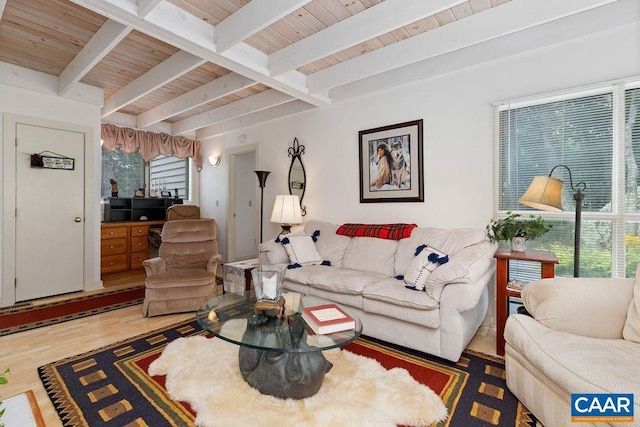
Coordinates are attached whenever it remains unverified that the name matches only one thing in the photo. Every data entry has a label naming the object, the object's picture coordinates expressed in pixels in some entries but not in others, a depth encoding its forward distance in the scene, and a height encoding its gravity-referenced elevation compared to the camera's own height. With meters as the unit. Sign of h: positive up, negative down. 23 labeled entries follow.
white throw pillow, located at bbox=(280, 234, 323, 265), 3.33 -0.42
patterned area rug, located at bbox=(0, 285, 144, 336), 2.97 -1.07
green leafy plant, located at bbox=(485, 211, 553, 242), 2.35 -0.13
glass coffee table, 1.65 -0.80
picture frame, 3.25 +0.52
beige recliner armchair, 3.10 -0.65
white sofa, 2.19 -0.60
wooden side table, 2.27 -0.54
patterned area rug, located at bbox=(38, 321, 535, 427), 1.63 -1.07
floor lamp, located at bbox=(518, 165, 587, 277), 2.18 +0.10
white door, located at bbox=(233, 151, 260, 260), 5.57 +0.06
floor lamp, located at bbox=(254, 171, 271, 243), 4.56 +0.49
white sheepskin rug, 1.57 -1.04
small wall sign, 3.66 +0.57
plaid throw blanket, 3.13 -0.20
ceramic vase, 2.41 -0.25
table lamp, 3.95 -0.02
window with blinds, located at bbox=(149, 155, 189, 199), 5.93 +0.67
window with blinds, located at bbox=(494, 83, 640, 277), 2.26 +0.38
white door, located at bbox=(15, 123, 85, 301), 3.62 -0.08
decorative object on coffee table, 1.98 -0.53
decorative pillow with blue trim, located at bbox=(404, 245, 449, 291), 2.42 -0.43
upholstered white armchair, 1.35 -0.66
